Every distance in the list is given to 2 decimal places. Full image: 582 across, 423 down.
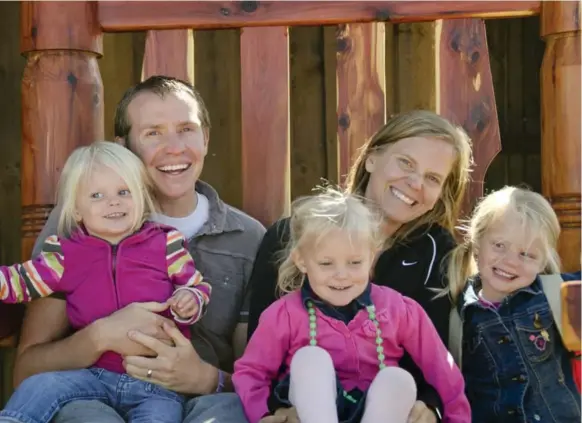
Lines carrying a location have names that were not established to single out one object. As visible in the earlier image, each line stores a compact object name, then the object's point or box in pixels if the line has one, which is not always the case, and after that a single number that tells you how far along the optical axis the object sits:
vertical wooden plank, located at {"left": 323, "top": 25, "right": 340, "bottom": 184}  4.68
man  2.66
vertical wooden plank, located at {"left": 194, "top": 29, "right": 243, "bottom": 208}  4.67
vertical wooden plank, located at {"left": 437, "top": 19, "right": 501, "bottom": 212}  3.12
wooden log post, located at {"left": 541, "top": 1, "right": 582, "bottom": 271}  3.04
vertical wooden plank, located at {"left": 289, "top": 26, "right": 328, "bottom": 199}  4.74
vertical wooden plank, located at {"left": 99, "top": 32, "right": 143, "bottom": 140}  4.58
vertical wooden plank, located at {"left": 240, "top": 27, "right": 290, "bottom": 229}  3.16
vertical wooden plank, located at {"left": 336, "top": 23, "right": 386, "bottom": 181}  3.13
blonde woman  2.88
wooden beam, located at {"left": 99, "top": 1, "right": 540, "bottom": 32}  3.13
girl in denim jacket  2.64
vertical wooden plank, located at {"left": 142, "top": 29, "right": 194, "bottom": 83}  3.19
